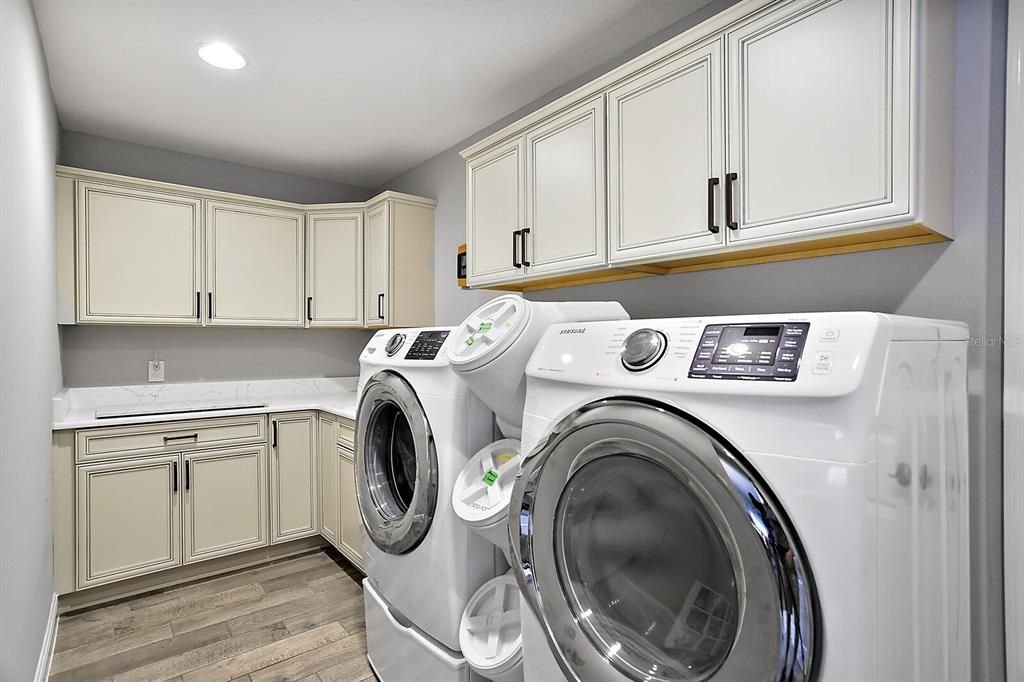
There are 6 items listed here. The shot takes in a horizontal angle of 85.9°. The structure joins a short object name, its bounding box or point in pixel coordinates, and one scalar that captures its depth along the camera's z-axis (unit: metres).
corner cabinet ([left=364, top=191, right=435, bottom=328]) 3.46
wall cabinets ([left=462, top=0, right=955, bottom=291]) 1.22
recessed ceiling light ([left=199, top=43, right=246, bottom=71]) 2.28
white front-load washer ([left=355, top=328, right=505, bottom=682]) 1.73
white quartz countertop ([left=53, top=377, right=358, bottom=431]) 2.90
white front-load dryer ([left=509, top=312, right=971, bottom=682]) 0.80
